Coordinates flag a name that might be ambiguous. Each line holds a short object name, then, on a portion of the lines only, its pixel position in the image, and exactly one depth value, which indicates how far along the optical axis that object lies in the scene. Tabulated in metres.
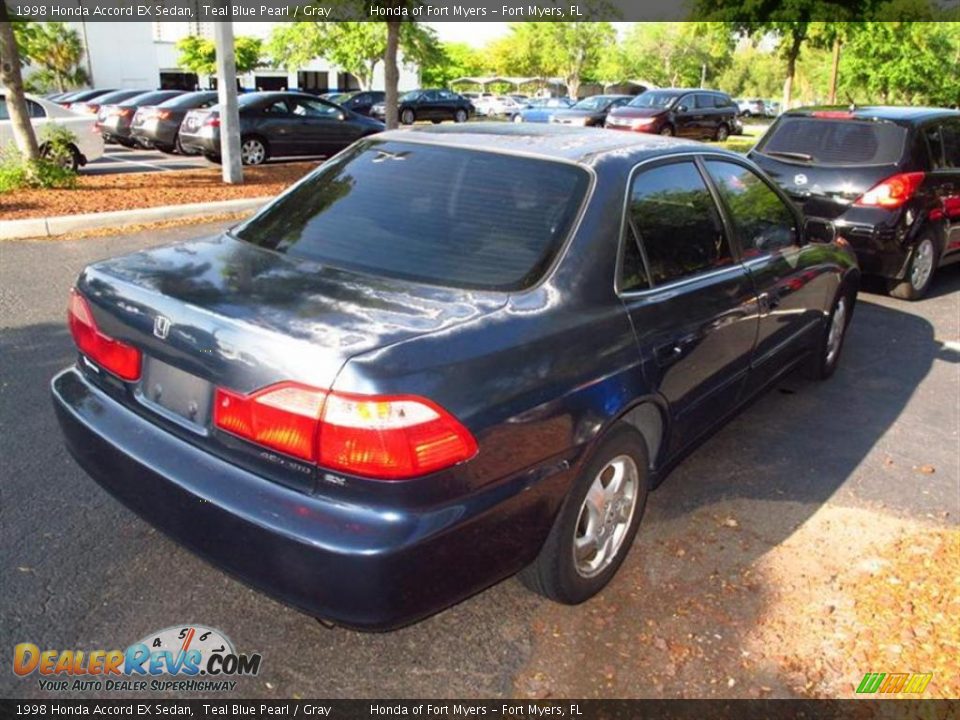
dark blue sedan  2.20
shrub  10.46
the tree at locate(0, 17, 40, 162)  10.04
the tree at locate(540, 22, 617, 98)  78.06
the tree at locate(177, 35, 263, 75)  55.47
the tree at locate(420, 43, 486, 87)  46.64
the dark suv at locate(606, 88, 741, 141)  22.09
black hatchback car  7.11
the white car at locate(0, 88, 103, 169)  13.37
